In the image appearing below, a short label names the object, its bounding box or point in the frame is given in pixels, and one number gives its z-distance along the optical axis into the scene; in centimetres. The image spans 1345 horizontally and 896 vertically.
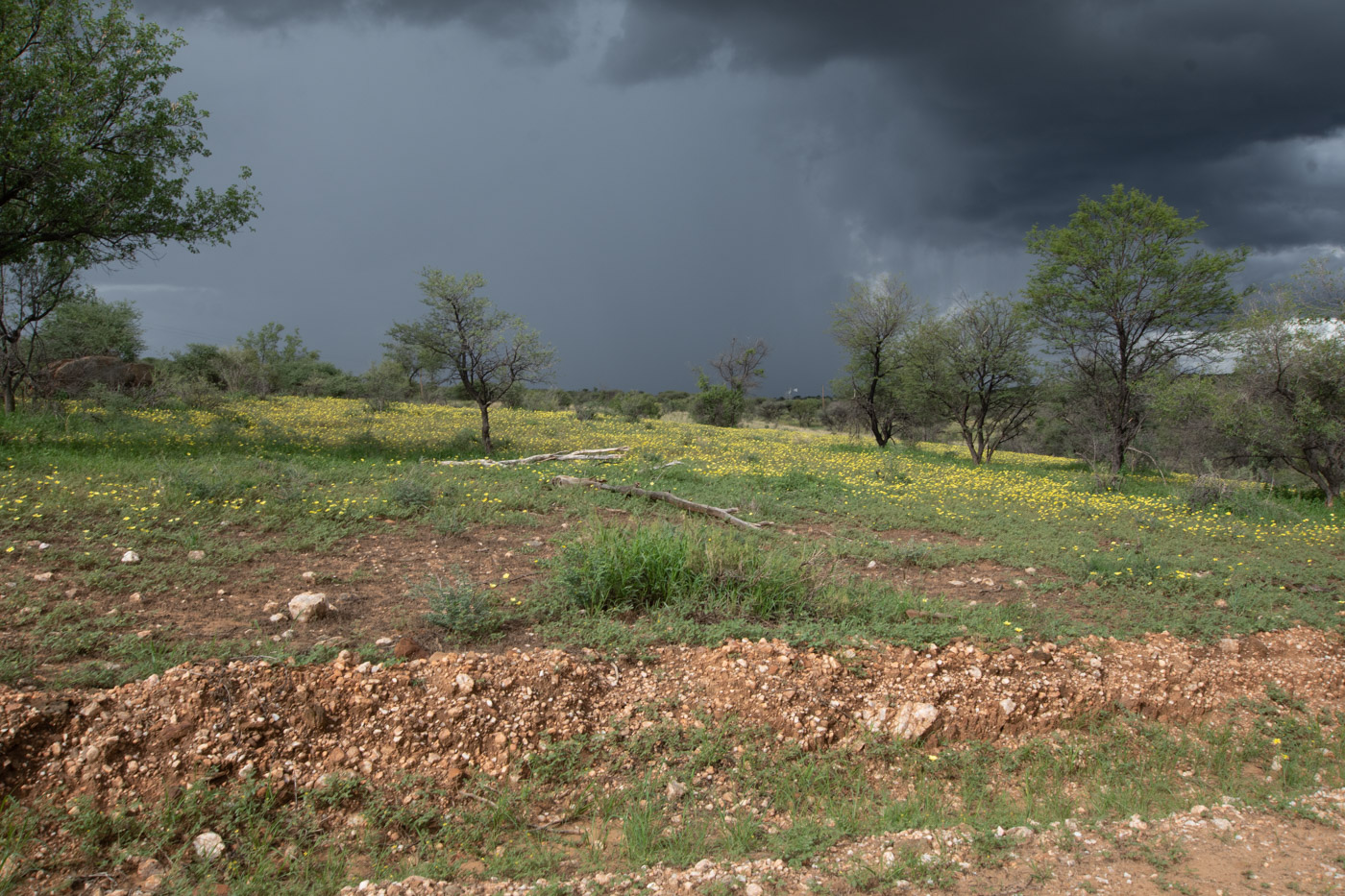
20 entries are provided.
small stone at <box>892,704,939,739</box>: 396
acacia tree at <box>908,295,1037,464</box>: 1970
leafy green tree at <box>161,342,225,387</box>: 2717
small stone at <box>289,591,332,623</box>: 454
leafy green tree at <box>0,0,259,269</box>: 937
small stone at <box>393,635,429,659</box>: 409
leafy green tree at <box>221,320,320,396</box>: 2645
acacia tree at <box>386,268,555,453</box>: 1420
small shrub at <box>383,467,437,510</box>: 772
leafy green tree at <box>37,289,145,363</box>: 2250
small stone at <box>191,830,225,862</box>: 279
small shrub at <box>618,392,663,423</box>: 2824
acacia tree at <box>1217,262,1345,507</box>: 1198
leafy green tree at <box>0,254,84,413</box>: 1448
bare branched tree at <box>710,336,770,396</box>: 4384
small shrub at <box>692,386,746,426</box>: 3903
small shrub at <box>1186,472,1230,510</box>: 1116
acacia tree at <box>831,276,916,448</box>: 2380
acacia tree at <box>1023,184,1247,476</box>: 1577
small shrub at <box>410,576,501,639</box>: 452
